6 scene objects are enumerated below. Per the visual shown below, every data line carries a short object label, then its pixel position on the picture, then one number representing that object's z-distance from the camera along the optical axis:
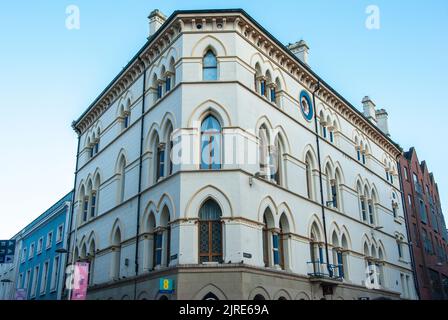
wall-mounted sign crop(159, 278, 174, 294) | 17.55
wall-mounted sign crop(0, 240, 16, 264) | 32.51
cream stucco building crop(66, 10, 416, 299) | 18.64
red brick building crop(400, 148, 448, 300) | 37.59
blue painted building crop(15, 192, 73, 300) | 31.87
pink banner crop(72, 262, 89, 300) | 21.03
